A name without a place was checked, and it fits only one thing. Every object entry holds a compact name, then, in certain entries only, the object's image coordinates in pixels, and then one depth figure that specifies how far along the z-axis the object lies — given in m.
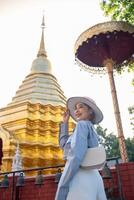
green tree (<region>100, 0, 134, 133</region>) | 8.51
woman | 1.92
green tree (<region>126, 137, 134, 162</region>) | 20.83
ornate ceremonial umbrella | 7.96
